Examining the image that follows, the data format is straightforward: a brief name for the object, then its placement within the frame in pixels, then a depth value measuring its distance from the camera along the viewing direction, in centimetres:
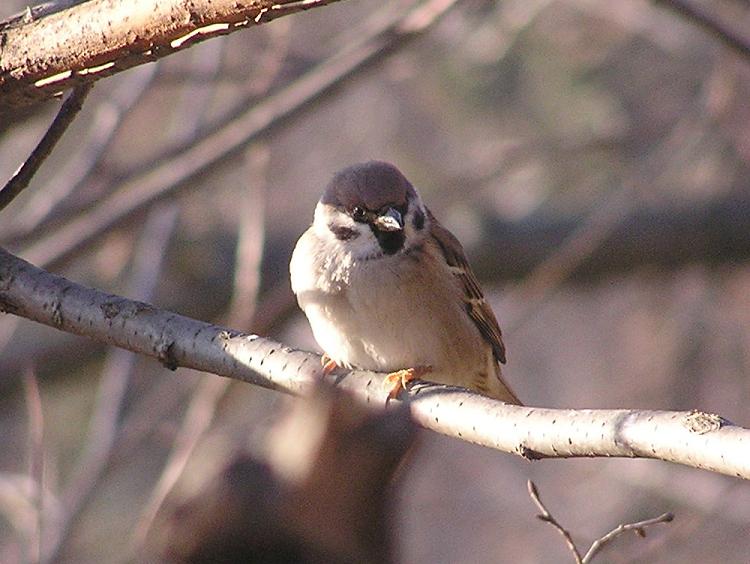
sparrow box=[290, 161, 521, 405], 825
